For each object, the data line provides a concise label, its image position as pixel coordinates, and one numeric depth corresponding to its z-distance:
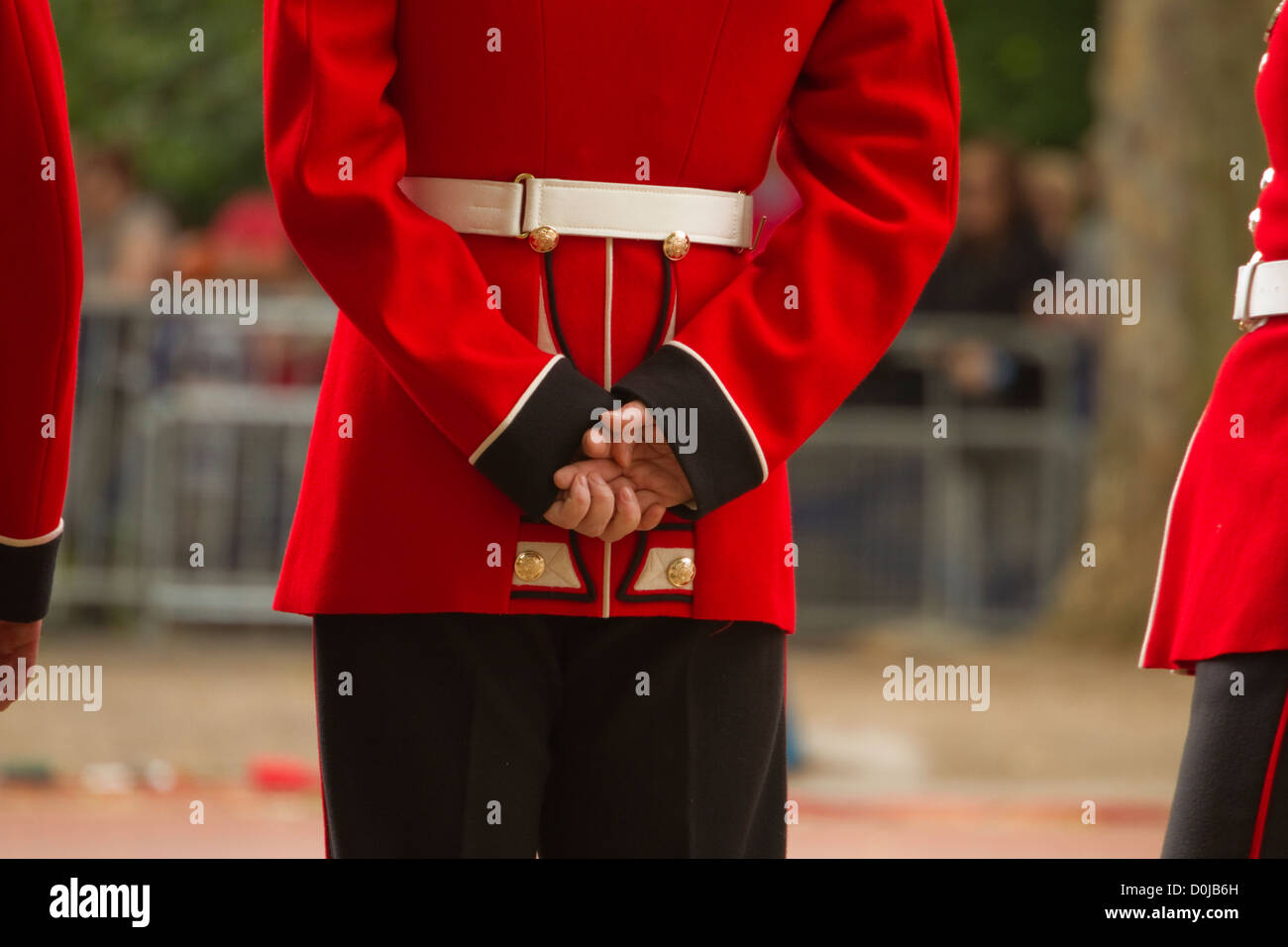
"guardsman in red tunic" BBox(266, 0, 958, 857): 2.46
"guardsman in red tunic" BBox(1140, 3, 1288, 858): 2.61
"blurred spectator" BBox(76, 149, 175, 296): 10.23
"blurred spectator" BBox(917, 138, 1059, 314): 9.97
